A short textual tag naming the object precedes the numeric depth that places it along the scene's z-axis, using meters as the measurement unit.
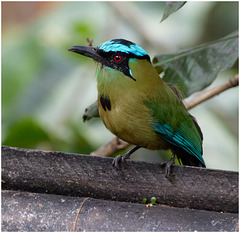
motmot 5.18
